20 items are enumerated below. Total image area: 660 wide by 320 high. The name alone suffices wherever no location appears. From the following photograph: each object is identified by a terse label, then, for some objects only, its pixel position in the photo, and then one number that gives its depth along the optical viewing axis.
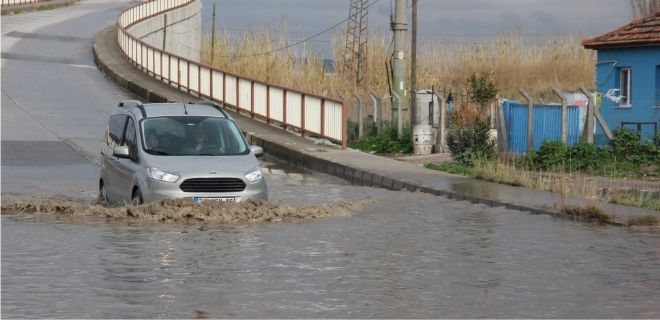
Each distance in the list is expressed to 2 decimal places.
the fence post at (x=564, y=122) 28.27
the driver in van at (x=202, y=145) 18.08
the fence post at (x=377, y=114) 35.78
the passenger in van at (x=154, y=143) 17.88
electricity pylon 57.36
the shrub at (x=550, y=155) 26.70
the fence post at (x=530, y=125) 28.48
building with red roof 33.78
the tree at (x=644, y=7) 62.78
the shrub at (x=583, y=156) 26.34
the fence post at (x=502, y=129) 28.98
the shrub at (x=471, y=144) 27.25
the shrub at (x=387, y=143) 32.47
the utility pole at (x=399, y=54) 33.03
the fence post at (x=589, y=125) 27.69
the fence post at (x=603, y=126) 27.61
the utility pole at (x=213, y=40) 63.98
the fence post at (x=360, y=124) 35.62
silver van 16.91
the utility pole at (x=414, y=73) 33.56
